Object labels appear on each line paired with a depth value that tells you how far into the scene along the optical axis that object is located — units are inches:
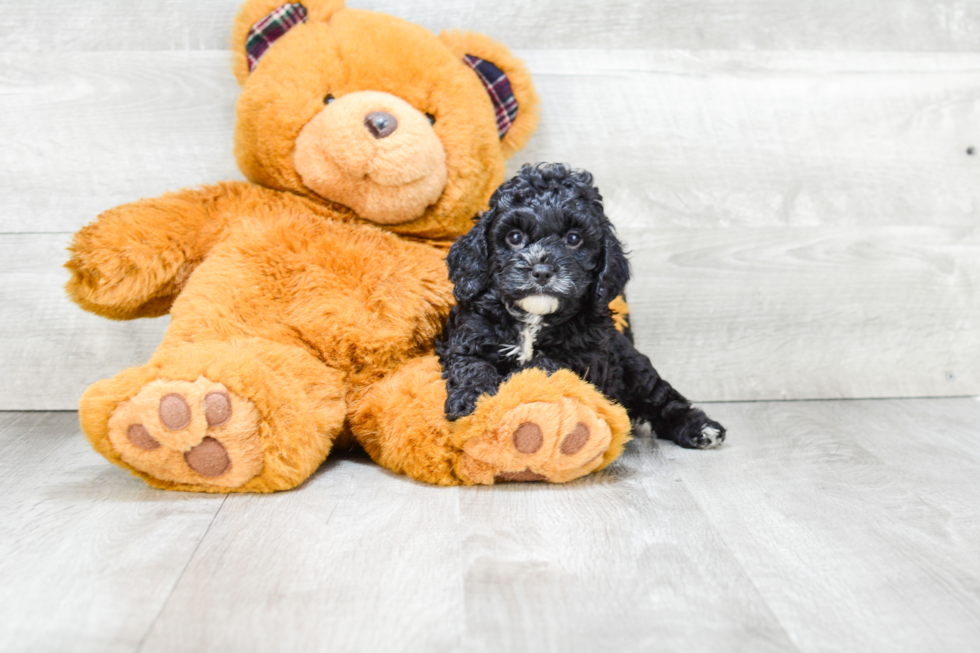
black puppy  49.6
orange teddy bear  47.7
